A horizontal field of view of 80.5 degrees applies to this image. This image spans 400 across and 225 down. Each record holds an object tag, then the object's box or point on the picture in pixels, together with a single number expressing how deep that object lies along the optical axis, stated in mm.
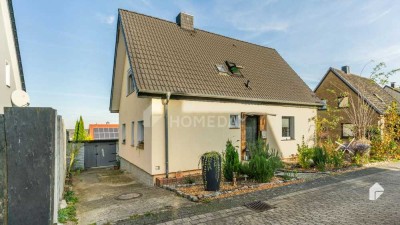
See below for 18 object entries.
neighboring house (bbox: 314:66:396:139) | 18202
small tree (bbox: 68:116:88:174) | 12411
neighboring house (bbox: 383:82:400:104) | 25592
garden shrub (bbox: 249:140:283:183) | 7684
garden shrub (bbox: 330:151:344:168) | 10062
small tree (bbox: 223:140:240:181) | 7855
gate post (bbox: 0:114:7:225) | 2820
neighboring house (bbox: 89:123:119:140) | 23484
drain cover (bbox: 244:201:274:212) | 5457
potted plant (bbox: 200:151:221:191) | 6820
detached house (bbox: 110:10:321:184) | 8734
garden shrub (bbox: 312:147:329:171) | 9570
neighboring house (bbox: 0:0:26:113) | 10266
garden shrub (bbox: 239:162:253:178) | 7934
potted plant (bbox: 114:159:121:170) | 14388
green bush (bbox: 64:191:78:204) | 6751
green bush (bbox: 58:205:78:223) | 4972
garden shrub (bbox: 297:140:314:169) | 9953
